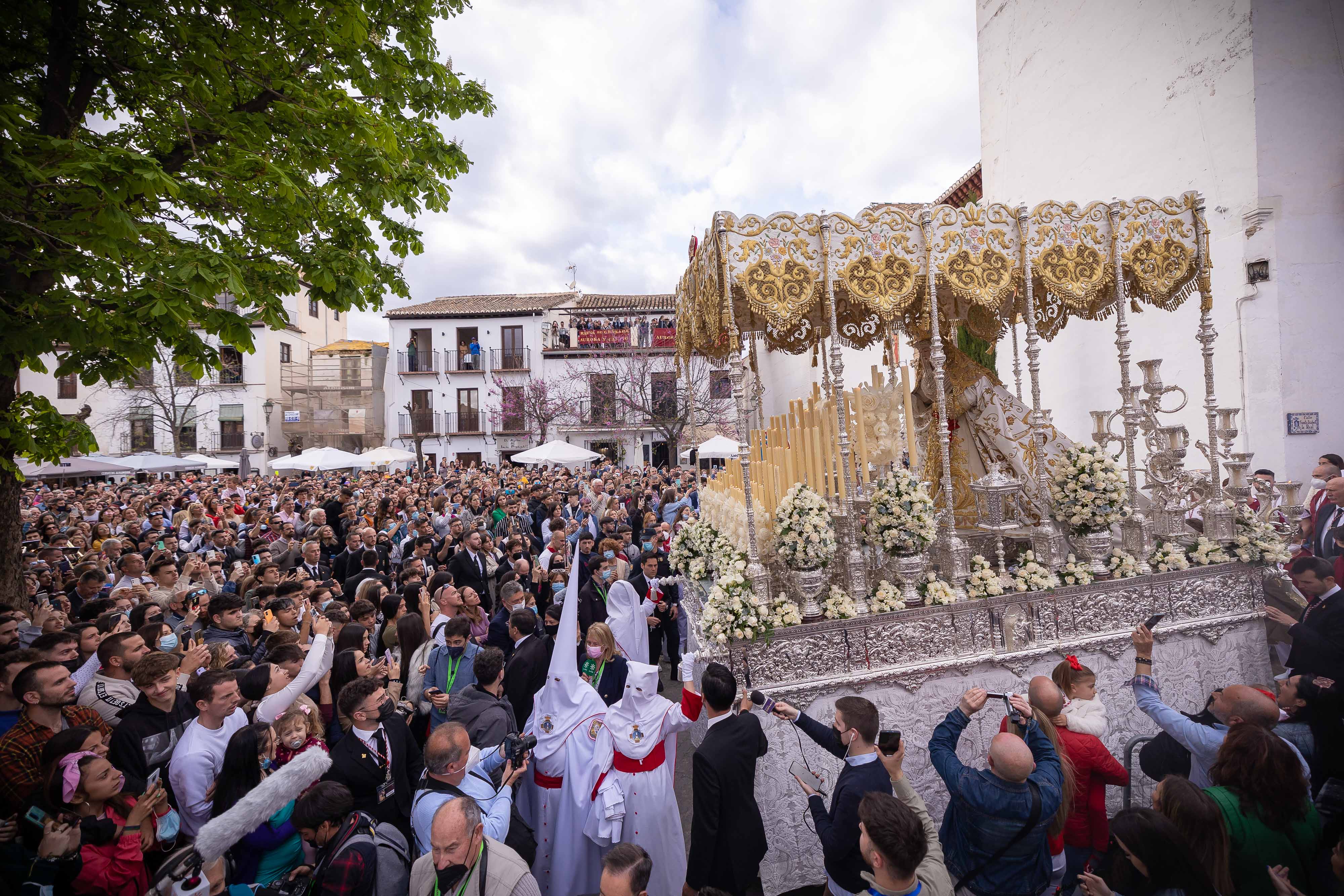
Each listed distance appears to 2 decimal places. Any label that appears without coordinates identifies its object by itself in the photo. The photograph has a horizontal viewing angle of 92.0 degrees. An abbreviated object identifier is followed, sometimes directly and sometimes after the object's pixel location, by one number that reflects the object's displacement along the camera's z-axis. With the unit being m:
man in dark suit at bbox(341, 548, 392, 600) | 7.70
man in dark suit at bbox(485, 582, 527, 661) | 6.13
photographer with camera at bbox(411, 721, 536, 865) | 3.14
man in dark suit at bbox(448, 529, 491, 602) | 8.09
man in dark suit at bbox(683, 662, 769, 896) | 3.76
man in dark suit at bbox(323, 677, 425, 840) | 3.33
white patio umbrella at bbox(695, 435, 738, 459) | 16.52
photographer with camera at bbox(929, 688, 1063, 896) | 2.93
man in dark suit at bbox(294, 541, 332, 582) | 8.48
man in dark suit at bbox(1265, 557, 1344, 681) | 4.11
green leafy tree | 3.90
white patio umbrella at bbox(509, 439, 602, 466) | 18.81
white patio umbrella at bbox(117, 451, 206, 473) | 20.84
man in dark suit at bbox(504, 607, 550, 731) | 5.00
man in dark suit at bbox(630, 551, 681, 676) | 7.90
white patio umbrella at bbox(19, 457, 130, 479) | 17.62
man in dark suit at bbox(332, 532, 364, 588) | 8.95
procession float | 4.99
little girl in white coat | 3.67
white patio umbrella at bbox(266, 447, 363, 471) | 20.64
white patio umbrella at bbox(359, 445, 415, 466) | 21.80
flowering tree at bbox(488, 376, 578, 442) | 33.00
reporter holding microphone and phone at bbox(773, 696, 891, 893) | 3.13
